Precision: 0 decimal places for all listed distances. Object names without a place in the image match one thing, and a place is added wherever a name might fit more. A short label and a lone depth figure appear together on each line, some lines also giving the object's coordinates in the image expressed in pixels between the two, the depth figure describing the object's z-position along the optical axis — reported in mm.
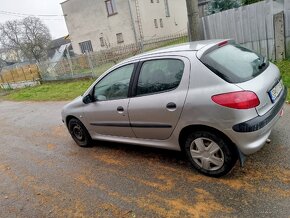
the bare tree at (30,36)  35430
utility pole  6682
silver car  2444
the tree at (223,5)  9980
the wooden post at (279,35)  6085
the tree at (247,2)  8579
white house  20381
